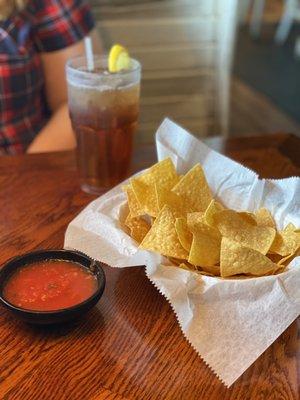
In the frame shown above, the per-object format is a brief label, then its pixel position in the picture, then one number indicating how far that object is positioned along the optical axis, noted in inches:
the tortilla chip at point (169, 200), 33.1
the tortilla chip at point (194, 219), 30.0
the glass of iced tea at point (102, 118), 41.4
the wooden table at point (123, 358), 24.5
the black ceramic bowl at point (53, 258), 26.7
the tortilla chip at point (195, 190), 34.3
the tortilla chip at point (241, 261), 28.3
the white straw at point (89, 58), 42.8
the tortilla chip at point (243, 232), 30.6
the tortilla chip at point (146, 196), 33.1
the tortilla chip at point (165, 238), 29.7
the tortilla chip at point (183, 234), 29.9
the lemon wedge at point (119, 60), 42.0
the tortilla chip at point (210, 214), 30.7
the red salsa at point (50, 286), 28.0
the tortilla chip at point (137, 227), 32.6
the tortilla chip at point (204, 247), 29.0
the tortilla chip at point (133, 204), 33.5
